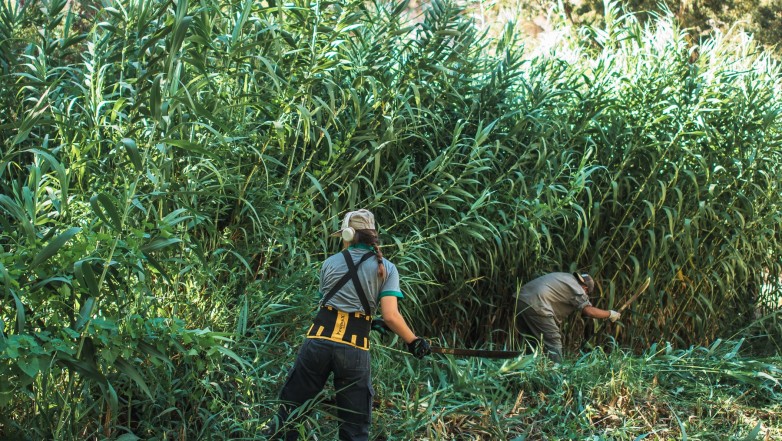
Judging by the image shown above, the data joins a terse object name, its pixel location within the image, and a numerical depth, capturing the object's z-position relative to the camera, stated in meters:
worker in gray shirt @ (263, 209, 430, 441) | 4.20
